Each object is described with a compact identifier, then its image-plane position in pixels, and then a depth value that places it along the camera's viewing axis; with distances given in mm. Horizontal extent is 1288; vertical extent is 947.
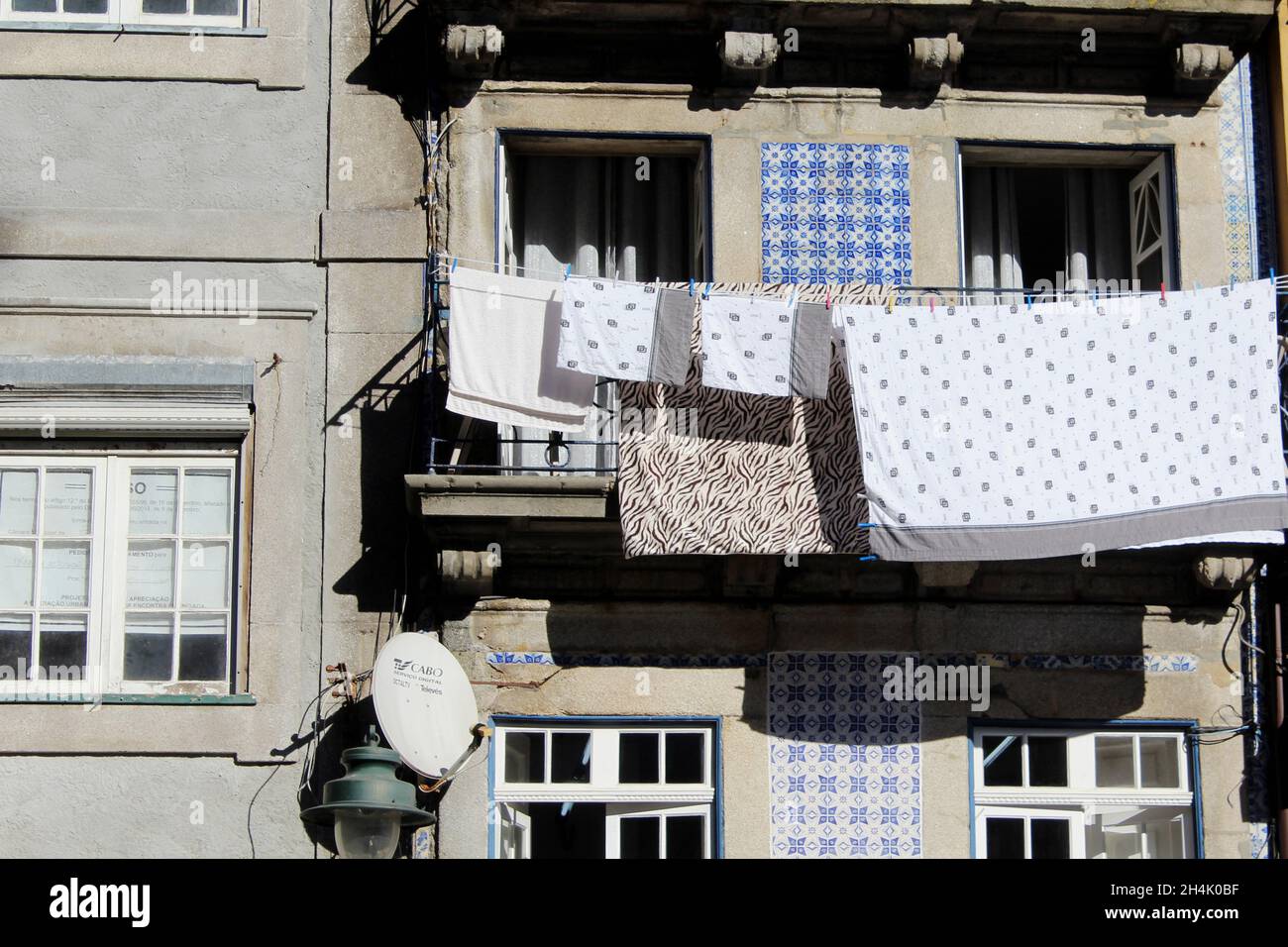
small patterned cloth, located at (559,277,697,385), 13789
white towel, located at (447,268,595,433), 13984
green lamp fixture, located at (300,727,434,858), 12031
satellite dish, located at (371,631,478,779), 13047
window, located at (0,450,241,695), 14055
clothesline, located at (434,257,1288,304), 14039
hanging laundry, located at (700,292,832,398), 13828
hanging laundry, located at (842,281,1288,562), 13492
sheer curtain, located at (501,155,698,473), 15289
